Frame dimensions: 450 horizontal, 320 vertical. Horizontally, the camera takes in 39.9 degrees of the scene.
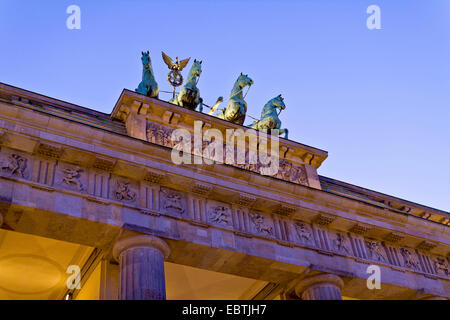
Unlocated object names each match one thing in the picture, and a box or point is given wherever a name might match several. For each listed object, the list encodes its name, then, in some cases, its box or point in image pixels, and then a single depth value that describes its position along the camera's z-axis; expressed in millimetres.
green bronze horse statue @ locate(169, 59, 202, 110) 20438
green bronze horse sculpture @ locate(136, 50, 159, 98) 19750
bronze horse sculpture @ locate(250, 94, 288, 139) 22188
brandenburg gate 15445
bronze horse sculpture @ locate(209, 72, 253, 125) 21283
